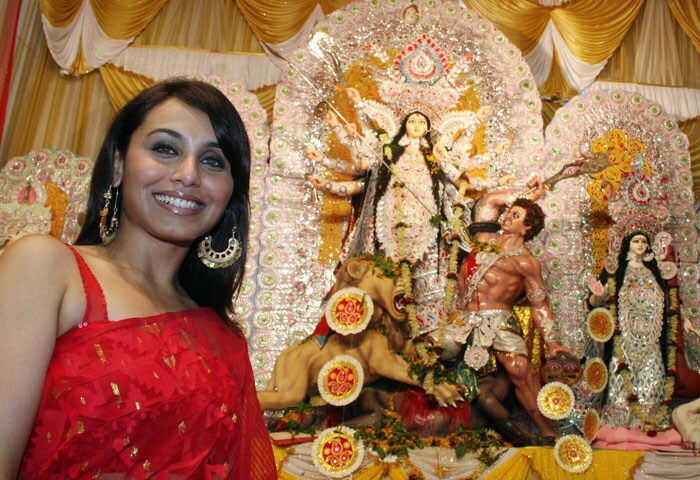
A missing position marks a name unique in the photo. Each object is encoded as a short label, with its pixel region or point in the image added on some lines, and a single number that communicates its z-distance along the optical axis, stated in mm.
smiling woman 884
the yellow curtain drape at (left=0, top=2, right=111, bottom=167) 4945
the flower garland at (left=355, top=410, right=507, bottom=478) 3703
